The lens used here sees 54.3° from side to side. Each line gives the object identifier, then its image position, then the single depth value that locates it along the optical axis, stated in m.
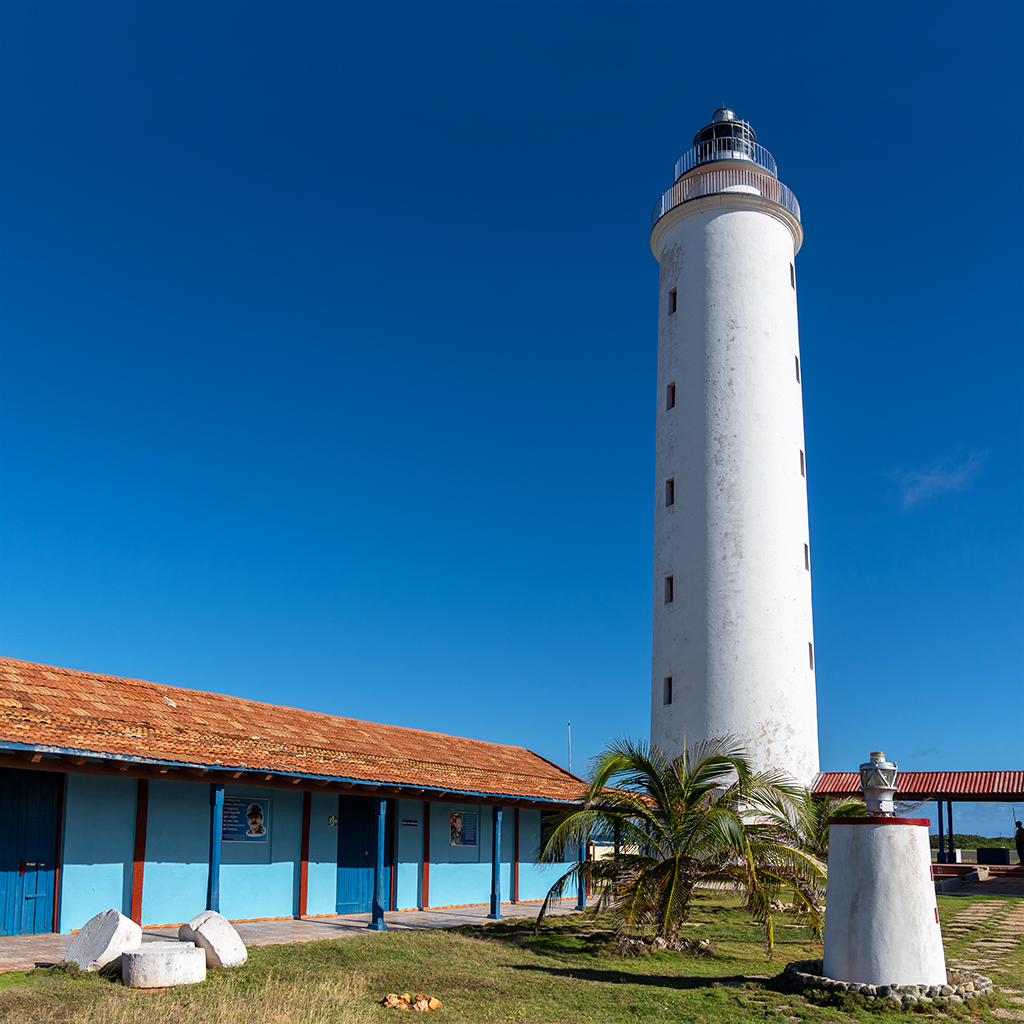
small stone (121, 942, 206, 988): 10.46
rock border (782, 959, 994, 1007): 10.34
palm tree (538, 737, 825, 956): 13.95
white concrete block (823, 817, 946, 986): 10.60
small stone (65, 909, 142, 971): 10.83
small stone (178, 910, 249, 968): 11.48
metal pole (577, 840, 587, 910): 20.48
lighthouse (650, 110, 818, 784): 25.98
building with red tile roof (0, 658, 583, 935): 13.49
